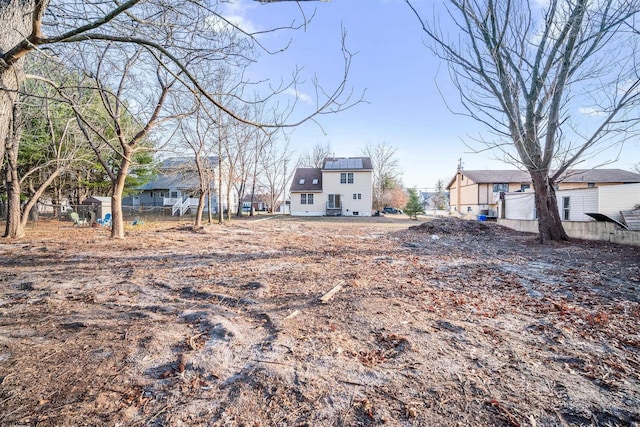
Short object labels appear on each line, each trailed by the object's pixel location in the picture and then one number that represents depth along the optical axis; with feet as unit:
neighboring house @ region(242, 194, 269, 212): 166.50
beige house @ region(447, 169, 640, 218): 85.97
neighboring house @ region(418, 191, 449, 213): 181.78
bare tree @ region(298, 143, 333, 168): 135.74
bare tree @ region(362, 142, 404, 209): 124.16
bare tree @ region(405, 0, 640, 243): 23.24
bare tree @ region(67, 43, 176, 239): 25.40
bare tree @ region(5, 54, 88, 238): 25.26
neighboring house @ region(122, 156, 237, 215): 92.99
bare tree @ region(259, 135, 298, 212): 112.20
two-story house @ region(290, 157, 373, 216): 91.81
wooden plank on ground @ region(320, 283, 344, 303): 11.69
